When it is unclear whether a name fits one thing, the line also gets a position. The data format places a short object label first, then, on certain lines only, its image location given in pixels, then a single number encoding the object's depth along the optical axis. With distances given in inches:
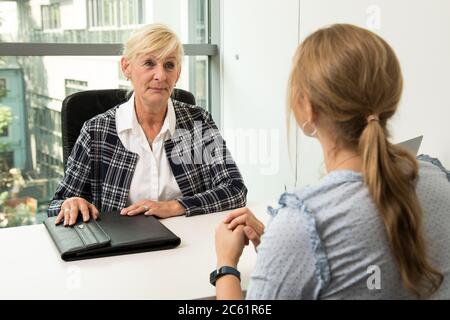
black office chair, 83.9
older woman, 78.3
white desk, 50.5
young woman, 37.3
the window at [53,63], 121.0
